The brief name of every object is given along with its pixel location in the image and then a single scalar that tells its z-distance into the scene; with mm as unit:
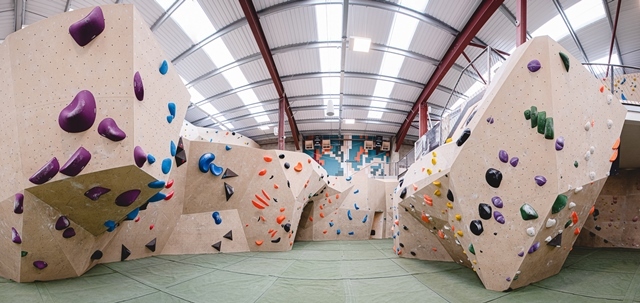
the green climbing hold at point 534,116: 2828
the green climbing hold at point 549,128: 2779
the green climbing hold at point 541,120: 2797
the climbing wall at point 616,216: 6039
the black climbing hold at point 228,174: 5521
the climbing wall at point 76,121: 2273
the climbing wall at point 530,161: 2846
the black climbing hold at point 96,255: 3600
